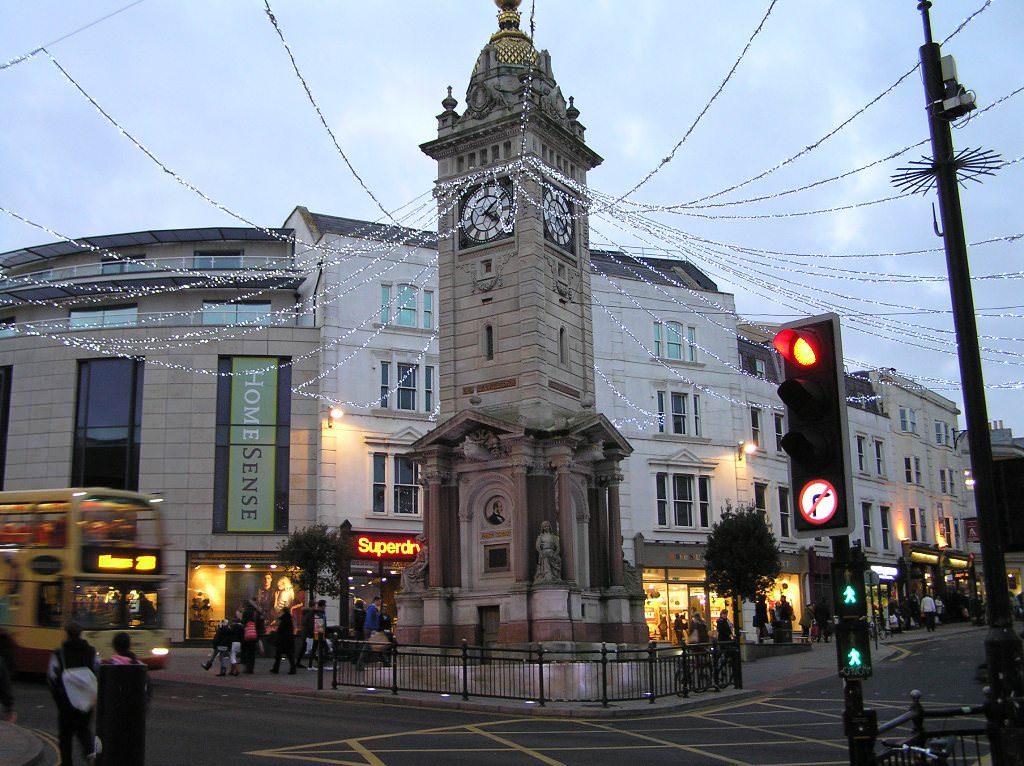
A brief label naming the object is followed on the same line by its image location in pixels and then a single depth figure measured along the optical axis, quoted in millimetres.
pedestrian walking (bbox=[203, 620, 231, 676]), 25891
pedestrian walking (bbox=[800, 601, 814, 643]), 40156
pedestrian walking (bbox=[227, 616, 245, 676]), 26000
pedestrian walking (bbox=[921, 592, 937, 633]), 45031
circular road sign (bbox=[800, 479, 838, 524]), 7047
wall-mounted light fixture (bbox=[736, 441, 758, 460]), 46125
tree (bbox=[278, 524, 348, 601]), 34938
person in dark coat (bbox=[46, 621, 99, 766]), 11656
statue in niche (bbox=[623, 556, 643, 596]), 27359
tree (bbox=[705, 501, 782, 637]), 35500
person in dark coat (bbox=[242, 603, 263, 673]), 26500
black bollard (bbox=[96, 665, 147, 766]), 8070
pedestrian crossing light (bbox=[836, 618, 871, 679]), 6719
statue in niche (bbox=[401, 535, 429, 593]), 26844
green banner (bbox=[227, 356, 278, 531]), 39156
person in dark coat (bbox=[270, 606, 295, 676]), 26438
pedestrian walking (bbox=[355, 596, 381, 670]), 28469
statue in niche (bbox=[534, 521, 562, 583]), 24641
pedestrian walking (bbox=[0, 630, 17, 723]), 14492
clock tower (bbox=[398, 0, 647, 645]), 25484
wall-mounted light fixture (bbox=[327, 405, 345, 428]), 39281
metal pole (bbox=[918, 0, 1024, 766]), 7336
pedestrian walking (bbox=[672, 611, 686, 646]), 36534
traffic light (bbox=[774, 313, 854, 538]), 7066
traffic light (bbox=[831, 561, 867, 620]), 6812
